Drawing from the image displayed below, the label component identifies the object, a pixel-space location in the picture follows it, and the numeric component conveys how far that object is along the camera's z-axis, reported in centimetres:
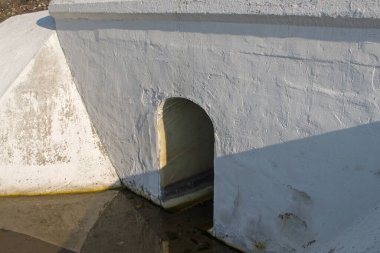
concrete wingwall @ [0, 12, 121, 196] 635
